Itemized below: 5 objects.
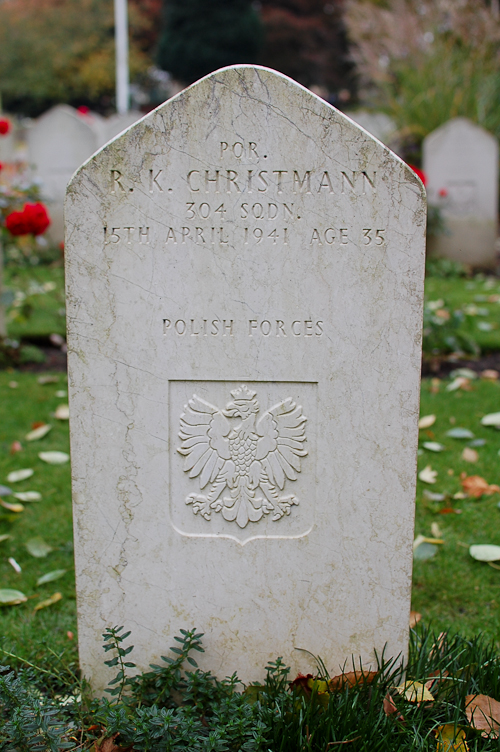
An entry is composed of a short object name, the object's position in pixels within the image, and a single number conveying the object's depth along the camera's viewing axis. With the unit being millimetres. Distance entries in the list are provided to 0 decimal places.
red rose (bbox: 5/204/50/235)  4184
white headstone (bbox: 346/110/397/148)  10773
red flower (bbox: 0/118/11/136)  4992
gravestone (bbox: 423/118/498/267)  8734
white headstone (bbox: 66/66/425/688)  1721
